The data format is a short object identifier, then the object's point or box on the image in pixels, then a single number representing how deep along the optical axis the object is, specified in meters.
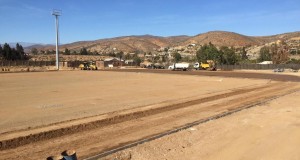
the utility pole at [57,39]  54.06
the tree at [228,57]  64.85
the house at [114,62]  70.61
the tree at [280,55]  65.67
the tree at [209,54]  65.72
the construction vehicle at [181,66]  50.74
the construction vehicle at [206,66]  52.62
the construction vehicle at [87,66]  53.88
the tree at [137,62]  75.69
